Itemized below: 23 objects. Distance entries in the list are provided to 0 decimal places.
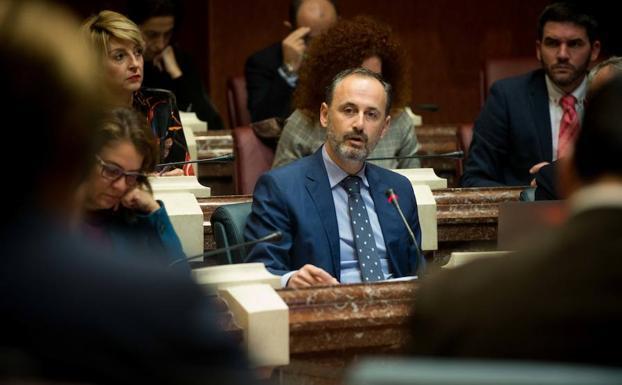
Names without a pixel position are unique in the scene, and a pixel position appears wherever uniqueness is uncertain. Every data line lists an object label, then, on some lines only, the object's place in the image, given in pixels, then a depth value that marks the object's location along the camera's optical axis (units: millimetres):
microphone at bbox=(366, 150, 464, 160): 7432
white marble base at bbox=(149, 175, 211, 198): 6397
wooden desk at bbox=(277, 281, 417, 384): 4789
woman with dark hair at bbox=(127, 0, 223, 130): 10523
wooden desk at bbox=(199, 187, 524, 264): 7273
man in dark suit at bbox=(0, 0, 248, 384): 2311
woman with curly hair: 8625
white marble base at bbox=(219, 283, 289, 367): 4566
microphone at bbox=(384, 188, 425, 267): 6350
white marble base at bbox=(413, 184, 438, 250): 6996
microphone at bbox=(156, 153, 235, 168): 6777
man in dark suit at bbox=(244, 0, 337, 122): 10773
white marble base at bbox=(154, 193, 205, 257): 6008
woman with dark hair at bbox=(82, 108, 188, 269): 4965
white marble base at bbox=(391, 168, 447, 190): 7421
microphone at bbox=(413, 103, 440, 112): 10282
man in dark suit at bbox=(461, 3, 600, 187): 9016
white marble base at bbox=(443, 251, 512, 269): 5555
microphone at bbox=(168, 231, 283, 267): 5014
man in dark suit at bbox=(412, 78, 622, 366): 2736
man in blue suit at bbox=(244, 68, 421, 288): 6590
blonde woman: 7594
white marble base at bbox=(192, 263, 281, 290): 4914
